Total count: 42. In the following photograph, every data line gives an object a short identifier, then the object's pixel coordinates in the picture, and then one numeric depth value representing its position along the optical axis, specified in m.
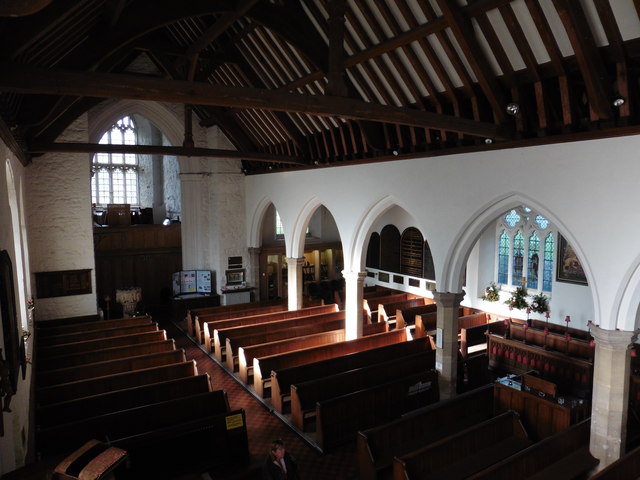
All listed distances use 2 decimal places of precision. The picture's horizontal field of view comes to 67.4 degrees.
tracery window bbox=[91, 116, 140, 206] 18.17
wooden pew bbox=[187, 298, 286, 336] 12.69
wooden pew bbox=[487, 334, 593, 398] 9.00
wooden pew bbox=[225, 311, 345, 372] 10.10
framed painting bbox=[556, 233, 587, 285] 11.45
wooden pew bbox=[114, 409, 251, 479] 5.88
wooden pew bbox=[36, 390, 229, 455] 5.83
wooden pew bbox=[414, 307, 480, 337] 11.08
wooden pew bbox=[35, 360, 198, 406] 7.00
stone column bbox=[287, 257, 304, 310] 13.40
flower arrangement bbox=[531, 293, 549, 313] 11.84
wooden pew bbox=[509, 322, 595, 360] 9.66
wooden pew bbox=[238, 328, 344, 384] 9.31
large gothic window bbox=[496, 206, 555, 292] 12.23
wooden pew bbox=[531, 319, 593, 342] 11.24
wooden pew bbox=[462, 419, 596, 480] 5.16
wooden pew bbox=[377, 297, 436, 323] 12.91
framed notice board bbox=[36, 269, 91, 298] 11.54
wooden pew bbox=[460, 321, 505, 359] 10.80
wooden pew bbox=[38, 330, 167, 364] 8.72
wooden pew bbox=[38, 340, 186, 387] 7.68
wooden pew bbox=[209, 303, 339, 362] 10.59
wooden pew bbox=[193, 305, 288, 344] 12.03
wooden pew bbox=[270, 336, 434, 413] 8.05
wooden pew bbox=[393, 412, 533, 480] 5.37
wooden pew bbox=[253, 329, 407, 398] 8.71
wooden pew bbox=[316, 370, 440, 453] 6.92
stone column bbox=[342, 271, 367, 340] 10.85
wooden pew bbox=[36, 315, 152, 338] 10.29
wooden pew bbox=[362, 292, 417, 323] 13.18
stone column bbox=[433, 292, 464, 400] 8.58
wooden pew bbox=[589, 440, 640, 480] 4.87
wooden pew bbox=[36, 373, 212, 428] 6.39
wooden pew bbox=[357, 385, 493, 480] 5.94
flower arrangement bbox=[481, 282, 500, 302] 12.95
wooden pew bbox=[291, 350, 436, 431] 7.48
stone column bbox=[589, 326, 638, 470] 6.21
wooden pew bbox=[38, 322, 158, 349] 9.46
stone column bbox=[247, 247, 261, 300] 15.51
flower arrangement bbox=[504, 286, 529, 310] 11.91
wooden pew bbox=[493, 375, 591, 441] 6.68
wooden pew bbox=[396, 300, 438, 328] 11.95
